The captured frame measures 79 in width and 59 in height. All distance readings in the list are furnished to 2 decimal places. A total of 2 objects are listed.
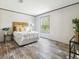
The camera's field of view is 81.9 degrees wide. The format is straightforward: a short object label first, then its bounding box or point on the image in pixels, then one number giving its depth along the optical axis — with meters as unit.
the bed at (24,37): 2.68
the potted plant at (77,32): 1.25
